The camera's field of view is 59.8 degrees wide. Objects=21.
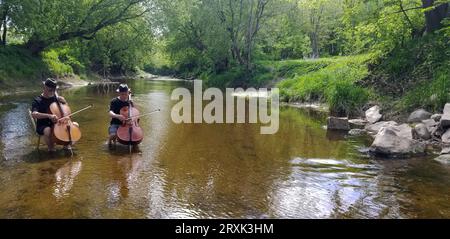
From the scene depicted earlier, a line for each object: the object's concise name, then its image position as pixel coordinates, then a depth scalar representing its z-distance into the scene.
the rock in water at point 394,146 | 9.09
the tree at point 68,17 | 27.14
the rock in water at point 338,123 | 13.10
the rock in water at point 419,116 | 12.31
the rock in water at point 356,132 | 12.27
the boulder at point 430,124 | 11.15
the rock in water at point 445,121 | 10.34
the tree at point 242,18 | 33.97
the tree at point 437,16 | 16.23
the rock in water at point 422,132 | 10.73
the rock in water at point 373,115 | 13.72
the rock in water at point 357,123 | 13.70
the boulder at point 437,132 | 10.62
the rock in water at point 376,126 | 12.36
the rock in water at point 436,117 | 11.50
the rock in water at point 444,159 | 8.52
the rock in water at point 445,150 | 8.99
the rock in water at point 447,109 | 10.49
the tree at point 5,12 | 25.94
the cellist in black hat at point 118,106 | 9.49
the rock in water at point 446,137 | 10.16
